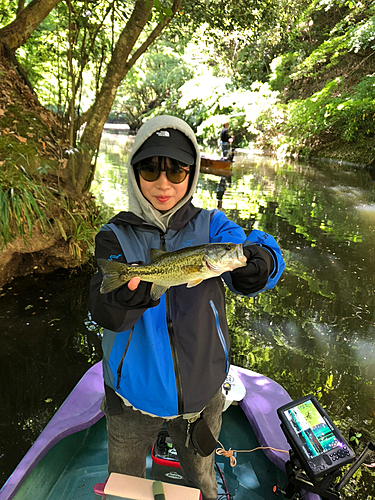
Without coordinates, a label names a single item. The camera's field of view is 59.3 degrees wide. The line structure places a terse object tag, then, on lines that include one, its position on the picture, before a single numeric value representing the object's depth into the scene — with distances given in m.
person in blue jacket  1.66
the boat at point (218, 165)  17.58
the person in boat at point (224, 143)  18.18
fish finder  2.12
